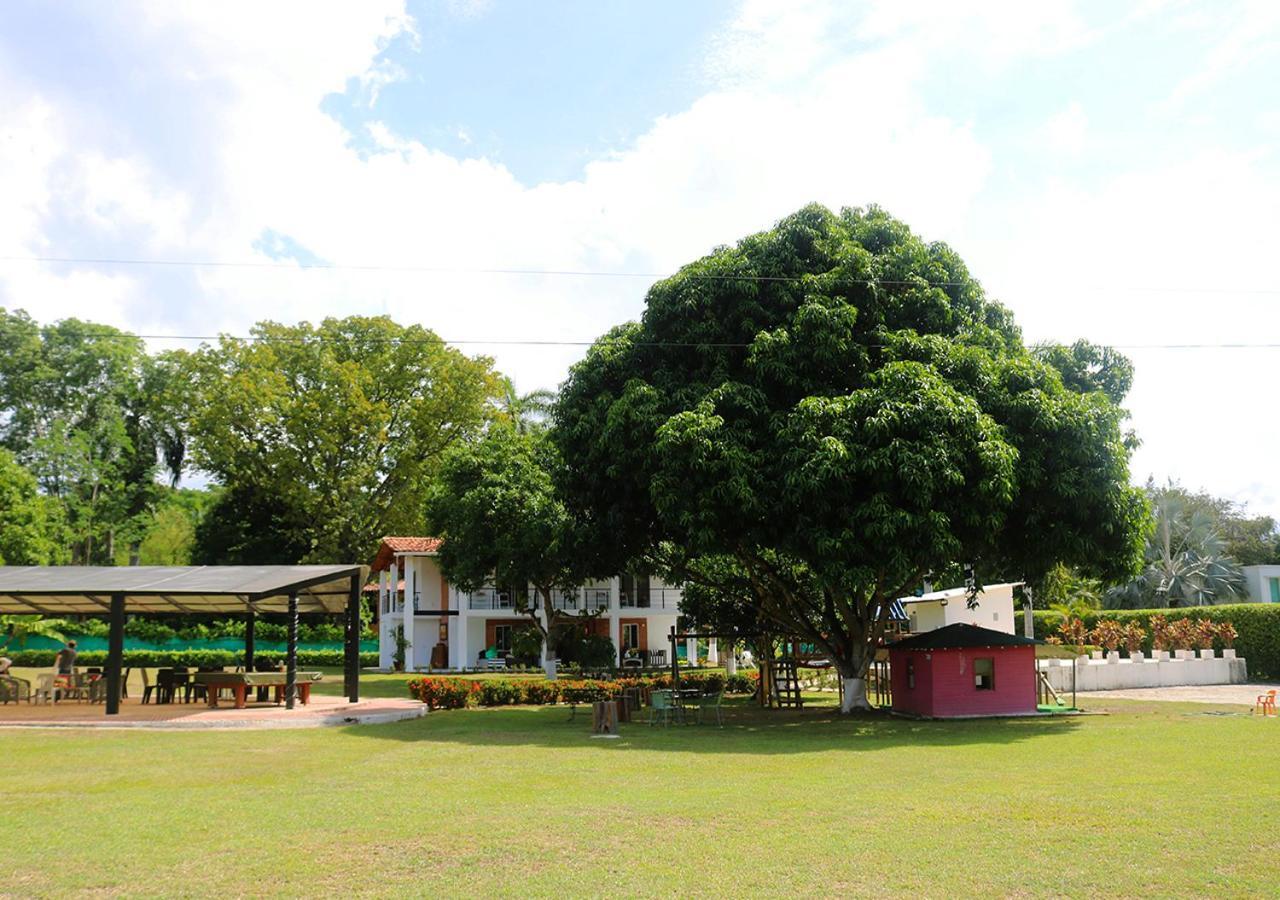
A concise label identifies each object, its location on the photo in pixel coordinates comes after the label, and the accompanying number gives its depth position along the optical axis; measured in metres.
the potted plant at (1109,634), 38.00
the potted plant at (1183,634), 36.41
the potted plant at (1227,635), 36.06
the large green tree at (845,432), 18.78
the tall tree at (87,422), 57.50
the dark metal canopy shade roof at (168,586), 21.31
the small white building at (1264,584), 49.50
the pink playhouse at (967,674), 22.53
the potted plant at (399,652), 47.28
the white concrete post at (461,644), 45.56
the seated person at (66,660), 27.59
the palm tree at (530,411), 51.53
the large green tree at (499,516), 37.47
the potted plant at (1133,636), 38.22
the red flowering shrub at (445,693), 25.19
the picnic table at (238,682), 22.66
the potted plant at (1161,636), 37.11
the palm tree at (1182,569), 50.41
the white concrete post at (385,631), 49.00
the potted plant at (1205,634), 36.16
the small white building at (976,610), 40.91
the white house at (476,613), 46.03
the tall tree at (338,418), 50.72
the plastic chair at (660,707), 20.67
